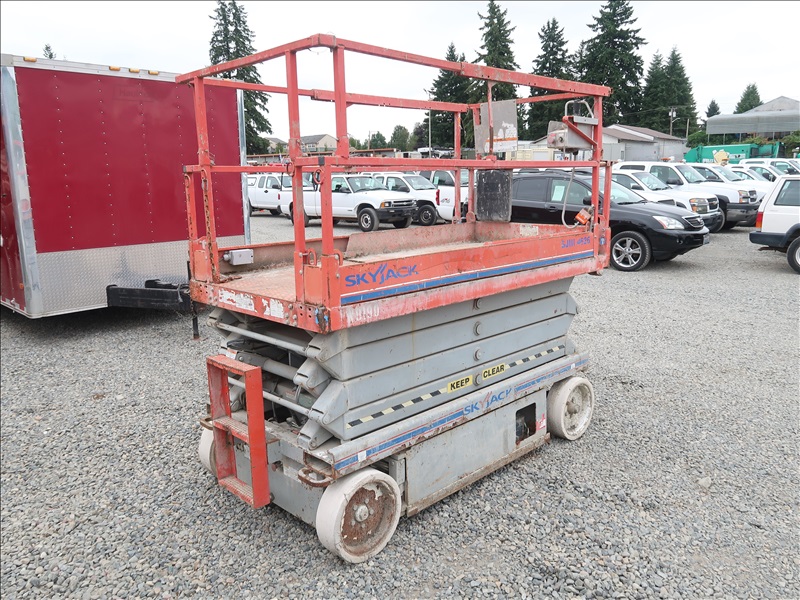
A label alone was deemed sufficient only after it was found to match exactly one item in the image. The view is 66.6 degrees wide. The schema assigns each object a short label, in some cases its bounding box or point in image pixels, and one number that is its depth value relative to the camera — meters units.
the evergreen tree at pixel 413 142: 44.71
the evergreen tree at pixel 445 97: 46.34
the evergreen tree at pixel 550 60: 52.84
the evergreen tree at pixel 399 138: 64.64
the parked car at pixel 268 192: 22.44
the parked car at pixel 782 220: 11.09
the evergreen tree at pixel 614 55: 52.72
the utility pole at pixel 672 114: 58.12
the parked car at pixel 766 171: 21.41
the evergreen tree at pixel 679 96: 62.62
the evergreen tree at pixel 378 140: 66.31
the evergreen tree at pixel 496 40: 47.48
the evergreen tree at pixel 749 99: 92.06
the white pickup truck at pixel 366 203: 17.47
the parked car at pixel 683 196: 13.98
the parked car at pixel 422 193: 17.91
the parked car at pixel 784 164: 23.39
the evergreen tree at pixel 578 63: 53.44
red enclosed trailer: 6.67
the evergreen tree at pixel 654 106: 55.76
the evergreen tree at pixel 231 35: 41.41
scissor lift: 3.05
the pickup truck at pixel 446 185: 17.09
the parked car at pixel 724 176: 17.88
